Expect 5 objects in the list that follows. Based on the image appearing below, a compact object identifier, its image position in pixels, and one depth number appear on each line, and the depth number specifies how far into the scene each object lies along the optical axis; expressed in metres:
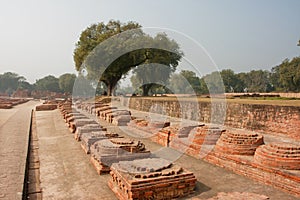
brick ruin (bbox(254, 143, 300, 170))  4.14
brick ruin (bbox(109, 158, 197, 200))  3.46
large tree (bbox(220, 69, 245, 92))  52.75
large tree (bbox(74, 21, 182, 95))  23.69
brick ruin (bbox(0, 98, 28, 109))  24.97
